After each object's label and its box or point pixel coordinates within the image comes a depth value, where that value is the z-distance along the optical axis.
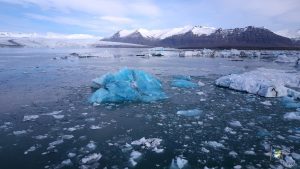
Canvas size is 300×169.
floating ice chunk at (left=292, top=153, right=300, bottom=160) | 4.49
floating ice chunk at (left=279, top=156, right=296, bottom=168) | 4.22
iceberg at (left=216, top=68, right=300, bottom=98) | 9.19
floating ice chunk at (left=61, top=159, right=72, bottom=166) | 4.15
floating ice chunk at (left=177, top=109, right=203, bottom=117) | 6.90
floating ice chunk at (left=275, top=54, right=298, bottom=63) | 27.56
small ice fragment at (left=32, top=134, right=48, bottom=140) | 5.14
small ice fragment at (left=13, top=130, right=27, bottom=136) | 5.35
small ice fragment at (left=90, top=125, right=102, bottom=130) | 5.78
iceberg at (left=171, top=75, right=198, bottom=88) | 10.94
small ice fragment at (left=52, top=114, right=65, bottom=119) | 6.46
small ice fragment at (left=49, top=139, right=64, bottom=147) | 4.85
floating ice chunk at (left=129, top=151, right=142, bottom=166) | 4.26
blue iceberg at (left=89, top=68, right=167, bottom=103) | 8.23
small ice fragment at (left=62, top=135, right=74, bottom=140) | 5.19
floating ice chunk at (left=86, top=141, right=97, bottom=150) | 4.77
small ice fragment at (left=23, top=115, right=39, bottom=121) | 6.25
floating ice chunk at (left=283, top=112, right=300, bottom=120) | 6.69
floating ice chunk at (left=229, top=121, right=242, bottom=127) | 6.12
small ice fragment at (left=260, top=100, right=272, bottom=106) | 8.11
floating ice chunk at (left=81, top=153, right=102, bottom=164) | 4.27
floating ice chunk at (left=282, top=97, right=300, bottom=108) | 7.79
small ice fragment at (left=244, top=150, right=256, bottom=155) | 4.66
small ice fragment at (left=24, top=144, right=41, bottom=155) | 4.54
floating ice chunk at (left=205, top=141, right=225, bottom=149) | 4.93
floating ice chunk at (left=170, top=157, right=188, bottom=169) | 4.16
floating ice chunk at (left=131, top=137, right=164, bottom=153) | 4.81
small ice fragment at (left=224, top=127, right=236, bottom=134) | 5.67
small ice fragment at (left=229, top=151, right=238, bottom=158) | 4.56
